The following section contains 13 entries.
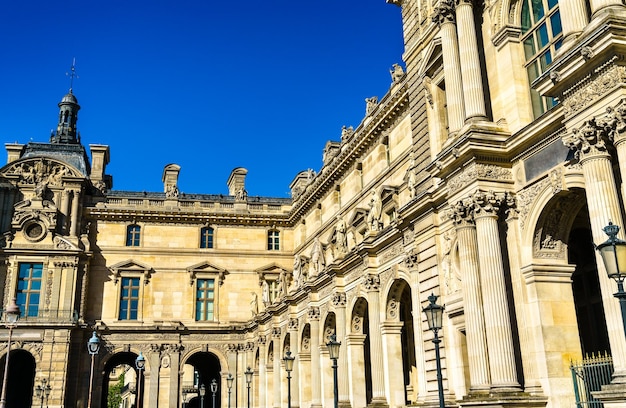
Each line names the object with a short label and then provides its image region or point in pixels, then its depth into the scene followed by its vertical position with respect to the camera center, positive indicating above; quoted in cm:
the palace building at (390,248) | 1509 +593
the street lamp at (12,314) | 1878 +285
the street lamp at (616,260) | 963 +195
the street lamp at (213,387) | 4234 +134
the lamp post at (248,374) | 4009 +199
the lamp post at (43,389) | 4006 +145
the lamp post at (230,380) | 4438 +183
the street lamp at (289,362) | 2898 +189
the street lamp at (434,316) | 1527 +194
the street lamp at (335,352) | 2086 +163
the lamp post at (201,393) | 4747 +111
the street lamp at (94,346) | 2313 +227
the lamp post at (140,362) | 2927 +213
